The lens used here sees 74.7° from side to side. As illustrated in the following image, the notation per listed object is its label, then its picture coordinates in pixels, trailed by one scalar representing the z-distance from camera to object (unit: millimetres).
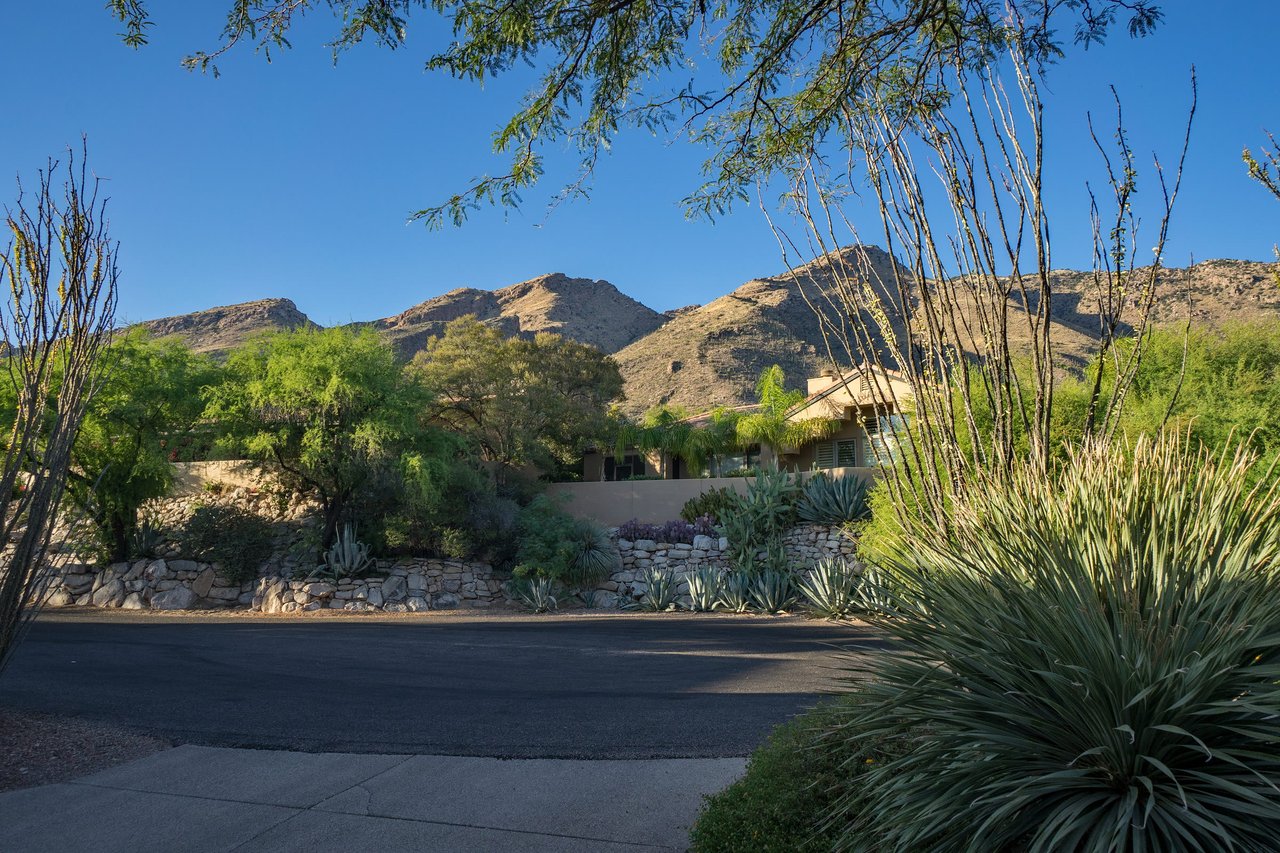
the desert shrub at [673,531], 25922
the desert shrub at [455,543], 23266
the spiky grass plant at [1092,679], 2920
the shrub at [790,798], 3914
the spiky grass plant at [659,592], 22375
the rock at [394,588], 22016
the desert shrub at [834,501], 24656
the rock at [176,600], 21828
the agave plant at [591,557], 23811
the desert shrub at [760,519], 24584
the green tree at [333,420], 22203
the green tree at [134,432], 21875
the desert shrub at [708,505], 27312
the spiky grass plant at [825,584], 19047
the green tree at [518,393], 32344
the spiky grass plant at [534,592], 21875
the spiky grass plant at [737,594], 21719
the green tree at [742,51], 6949
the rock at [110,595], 22234
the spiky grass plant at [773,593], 21406
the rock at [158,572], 22562
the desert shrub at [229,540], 22797
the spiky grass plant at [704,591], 21922
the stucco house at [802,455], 32938
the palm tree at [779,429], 33125
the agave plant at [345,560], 22250
